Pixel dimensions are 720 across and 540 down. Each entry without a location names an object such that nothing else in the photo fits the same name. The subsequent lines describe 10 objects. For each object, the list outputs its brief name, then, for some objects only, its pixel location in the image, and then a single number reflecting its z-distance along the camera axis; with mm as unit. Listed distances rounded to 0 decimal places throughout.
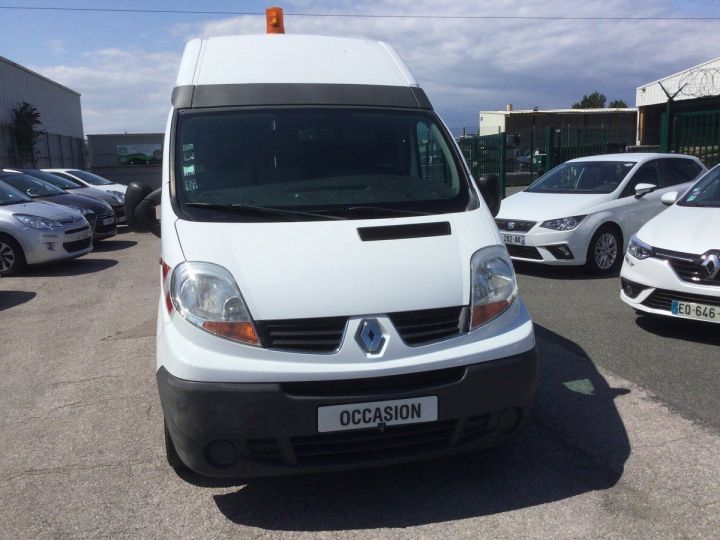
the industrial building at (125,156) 36750
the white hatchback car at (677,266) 5672
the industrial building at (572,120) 47281
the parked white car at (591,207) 9184
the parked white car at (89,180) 18750
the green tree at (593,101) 89000
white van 3154
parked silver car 10562
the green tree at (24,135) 31375
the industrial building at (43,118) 31172
